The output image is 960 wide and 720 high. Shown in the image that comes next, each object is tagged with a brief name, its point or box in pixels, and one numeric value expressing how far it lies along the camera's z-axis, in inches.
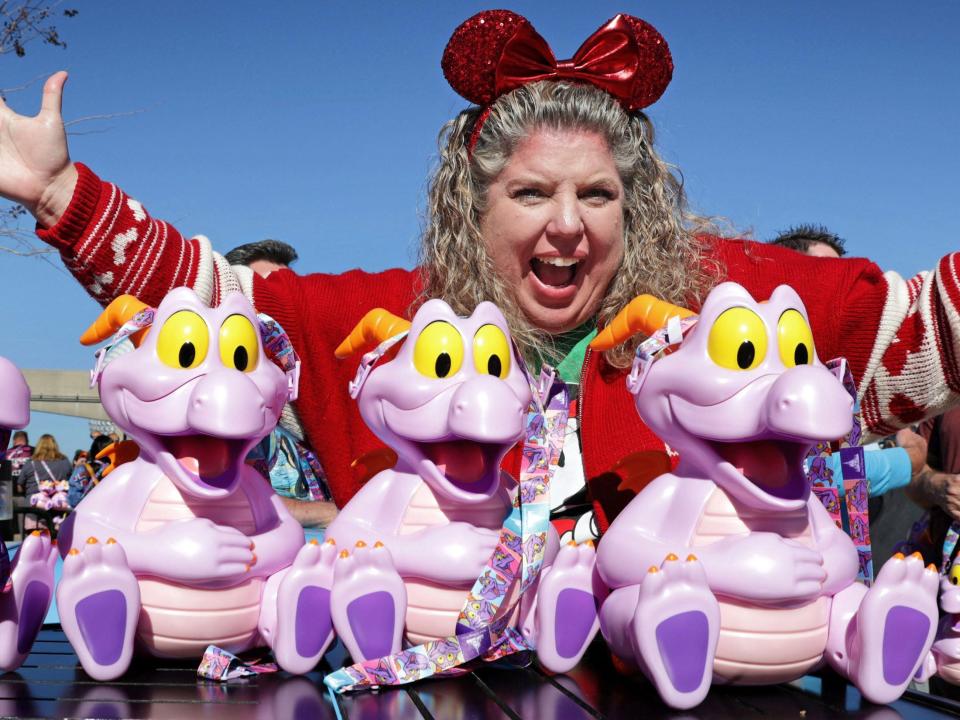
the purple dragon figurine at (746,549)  46.2
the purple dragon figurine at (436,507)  50.3
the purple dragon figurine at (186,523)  49.7
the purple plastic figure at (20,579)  51.0
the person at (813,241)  147.9
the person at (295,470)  63.5
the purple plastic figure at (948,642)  56.4
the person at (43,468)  269.4
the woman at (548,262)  67.5
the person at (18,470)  254.1
